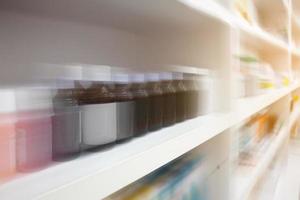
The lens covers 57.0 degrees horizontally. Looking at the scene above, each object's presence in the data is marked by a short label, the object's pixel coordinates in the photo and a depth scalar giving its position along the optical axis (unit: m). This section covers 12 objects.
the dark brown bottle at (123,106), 0.40
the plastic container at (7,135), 0.26
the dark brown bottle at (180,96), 0.57
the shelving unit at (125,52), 0.31
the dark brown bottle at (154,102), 0.48
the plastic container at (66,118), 0.32
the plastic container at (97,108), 0.36
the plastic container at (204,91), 0.65
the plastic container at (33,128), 0.28
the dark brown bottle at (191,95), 0.60
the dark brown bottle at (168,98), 0.52
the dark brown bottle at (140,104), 0.44
